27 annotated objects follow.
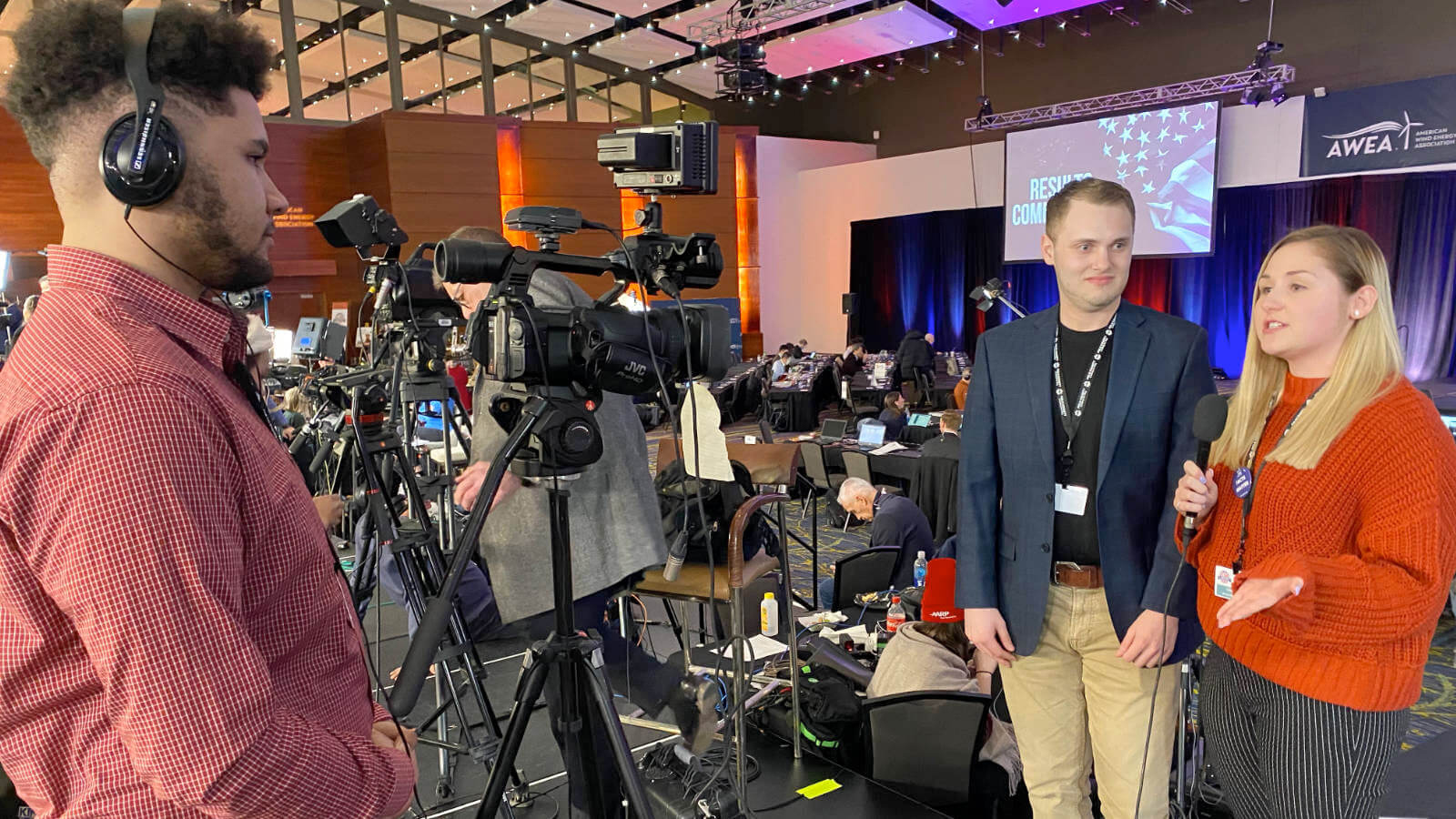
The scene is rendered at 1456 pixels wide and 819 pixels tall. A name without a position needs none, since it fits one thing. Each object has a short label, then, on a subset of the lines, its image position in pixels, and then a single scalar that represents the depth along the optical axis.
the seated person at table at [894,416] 7.30
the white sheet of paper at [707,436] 1.62
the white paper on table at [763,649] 3.35
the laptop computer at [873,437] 6.66
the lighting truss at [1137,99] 10.03
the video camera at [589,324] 1.42
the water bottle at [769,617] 3.62
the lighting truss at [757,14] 12.34
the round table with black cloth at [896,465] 5.99
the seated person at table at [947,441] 5.68
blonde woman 1.41
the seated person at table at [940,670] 2.59
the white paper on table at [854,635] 3.53
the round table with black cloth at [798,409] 11.84
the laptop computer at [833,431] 6.94
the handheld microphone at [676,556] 1.84
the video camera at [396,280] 2.07
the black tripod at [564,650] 1.44
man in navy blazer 1.76
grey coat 2.06
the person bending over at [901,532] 4.27
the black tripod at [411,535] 2.27
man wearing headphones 0.73
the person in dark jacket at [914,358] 11.84
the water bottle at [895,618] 3.56
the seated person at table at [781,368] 12.40
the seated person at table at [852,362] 12.71
